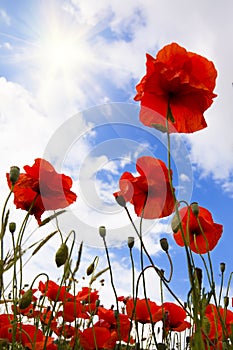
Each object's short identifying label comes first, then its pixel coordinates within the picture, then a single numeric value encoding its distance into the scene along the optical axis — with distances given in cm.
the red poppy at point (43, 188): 59
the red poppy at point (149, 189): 57
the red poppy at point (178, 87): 51
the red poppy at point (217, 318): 64
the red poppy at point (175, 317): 70
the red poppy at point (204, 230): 60
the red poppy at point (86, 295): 75
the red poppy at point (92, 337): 64
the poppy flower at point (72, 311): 69
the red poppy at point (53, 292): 73
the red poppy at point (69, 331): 81
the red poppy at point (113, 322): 66
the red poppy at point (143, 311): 64
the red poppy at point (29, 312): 80
